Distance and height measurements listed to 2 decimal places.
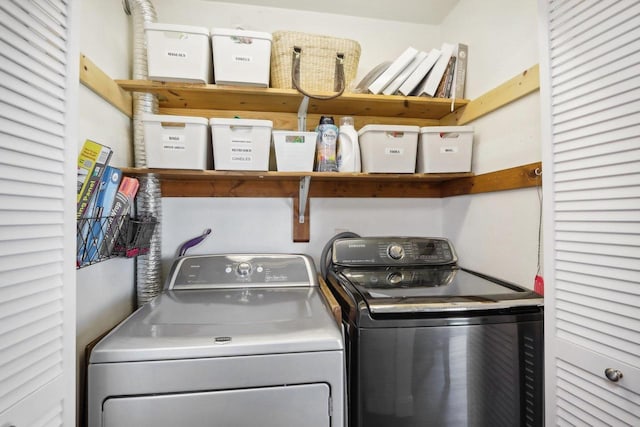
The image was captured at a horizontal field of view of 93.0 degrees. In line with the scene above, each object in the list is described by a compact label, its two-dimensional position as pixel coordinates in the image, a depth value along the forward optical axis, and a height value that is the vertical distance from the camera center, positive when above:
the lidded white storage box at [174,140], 1.29 +0.31
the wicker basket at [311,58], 1.42 +0.74
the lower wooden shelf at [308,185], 1.40 +0.16
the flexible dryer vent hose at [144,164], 1.40 +0.22
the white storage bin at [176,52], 1.27 +0.68
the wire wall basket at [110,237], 0.93 -0.09
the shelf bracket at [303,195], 1.62 +0.09
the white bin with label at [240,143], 1.34 +0.31
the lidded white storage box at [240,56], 1.31 +0.68
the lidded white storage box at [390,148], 1.47 +0.32
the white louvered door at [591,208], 0.73 +0.01
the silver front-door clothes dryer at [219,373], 0.82 -0.45
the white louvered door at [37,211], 0.59 +0.00
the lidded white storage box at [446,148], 1.50 +0.32
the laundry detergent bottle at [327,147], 1.49 +0.32
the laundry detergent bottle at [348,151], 1.52 +0.31
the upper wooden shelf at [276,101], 1.38 +0.57
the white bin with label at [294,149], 1.42 +0.30
